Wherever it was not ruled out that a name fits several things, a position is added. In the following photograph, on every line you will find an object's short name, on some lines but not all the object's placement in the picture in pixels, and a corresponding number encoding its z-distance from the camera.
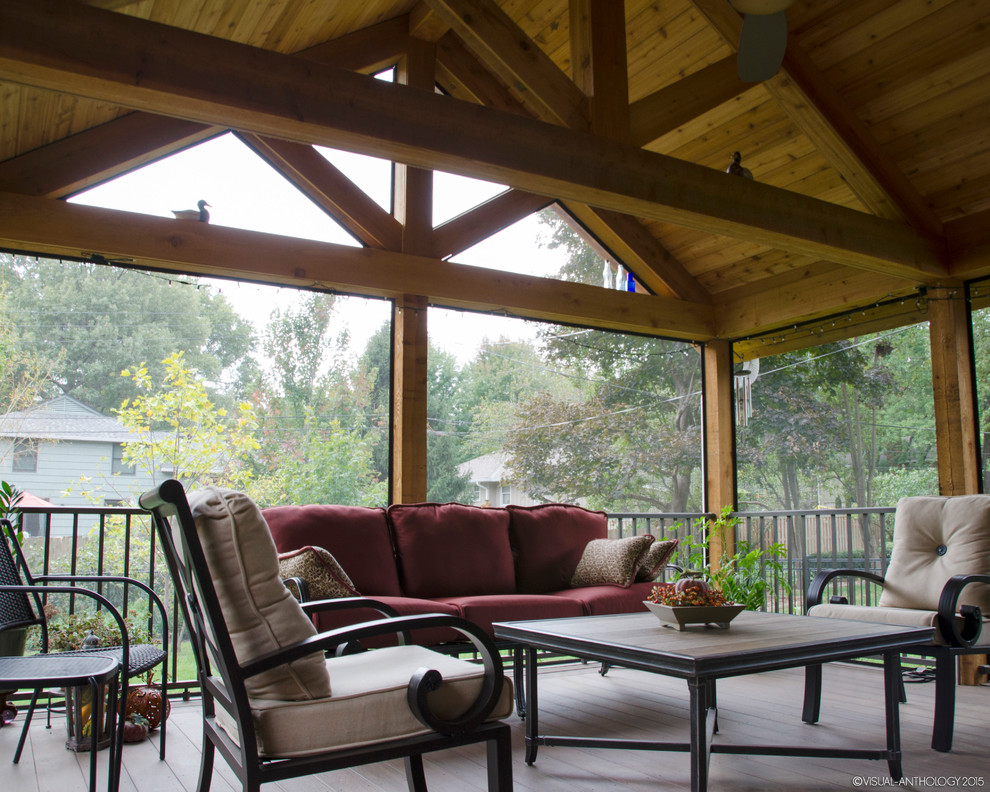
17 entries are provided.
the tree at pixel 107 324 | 6.98
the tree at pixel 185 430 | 7.26
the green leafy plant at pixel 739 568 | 5.48
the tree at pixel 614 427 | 9.43
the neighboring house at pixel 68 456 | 6.82
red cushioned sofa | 3.79
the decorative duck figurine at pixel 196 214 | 4.52
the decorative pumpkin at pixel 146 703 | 3.22
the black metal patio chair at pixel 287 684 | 1.61
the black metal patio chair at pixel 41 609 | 2.49
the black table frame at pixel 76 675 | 2.01
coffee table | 2.22
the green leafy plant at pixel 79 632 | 3.18
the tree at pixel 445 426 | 9.11
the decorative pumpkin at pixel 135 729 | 3.13
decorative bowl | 2.77
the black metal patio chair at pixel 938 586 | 3.14
